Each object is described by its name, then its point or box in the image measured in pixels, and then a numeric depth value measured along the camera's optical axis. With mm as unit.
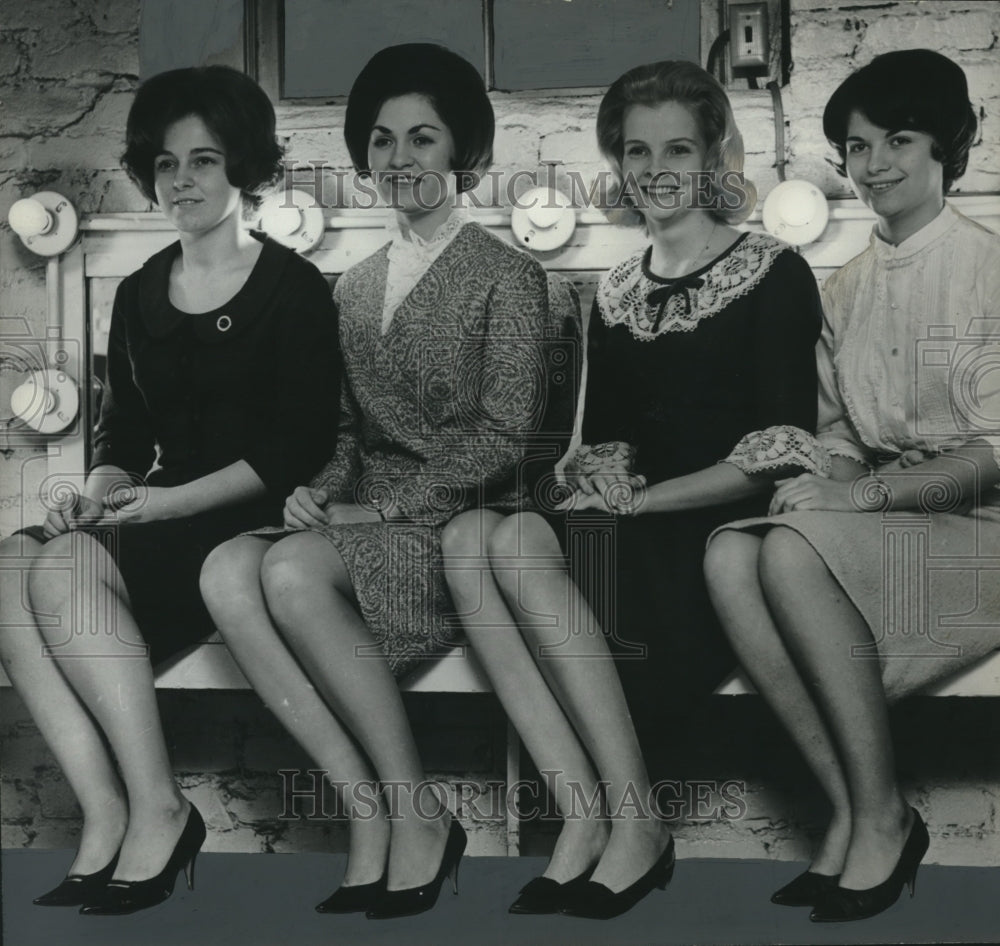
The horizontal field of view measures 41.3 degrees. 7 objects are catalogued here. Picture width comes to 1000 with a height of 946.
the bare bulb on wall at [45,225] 2754
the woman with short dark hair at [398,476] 2570
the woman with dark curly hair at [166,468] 2656
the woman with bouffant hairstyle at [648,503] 2559
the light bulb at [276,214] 2709
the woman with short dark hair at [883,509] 2531
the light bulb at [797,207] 2633
